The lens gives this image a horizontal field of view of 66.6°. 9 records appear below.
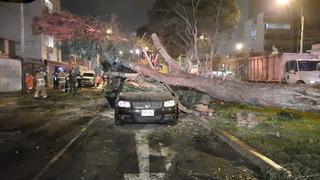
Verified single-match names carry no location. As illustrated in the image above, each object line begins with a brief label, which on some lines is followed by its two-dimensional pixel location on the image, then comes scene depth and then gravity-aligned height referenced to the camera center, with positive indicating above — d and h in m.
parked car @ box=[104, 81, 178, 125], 7.25 -0.81
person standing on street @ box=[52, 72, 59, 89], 21.49 +0.03
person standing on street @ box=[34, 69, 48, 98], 14.65 -0.22
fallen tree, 4.48 -0.14
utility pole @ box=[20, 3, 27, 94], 17.50 +1.00
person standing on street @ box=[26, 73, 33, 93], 18.05 -0.06
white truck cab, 15.19 +0.75
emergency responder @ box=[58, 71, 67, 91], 21.92 +0.03
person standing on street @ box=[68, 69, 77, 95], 17.70 -0.19
